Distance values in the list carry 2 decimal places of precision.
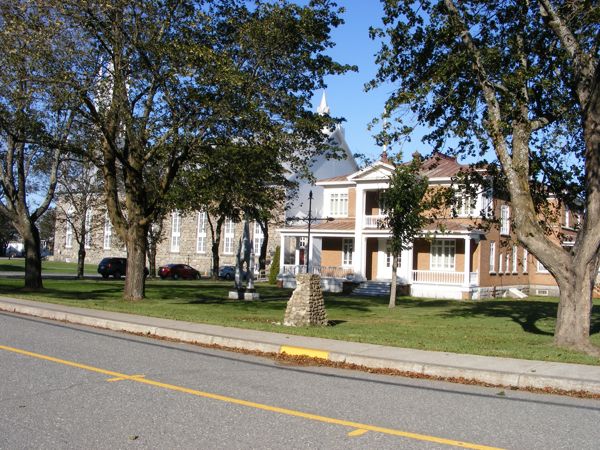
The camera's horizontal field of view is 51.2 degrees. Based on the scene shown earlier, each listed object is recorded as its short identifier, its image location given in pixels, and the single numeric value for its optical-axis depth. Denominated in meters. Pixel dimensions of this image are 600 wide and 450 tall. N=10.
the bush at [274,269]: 45.81
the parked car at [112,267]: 48.04
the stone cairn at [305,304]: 15.79
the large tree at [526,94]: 12.52
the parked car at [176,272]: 53.44
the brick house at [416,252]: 35.75
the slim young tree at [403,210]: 27.00
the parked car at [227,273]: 53.44
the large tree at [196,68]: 18.17
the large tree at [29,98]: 17.91
